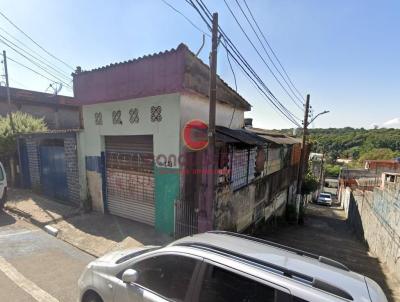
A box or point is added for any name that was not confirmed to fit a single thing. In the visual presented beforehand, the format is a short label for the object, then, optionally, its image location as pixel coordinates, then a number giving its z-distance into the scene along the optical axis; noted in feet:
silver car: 6.86
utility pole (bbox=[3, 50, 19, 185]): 40.04
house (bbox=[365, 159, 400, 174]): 112.92
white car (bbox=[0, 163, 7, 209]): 27.81
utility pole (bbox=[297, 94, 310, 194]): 50.78
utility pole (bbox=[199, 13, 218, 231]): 17.63
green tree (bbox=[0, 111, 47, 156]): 39.58
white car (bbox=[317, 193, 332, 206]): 110.63
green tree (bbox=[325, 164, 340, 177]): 204.64
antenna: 55.67
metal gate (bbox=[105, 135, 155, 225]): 24.77
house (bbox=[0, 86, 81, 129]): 55.36
